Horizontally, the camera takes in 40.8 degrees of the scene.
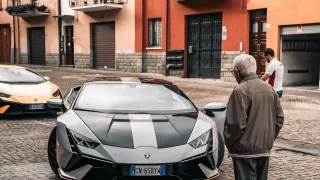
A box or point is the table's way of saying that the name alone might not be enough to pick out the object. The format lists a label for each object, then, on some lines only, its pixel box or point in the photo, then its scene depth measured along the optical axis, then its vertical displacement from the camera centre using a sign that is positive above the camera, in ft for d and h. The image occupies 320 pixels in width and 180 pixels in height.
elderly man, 12.51 -1.89
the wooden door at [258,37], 64.23 +2.75
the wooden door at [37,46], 103.71 +2.19
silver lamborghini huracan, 15.39 -3.16
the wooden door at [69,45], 96.68 +2.25
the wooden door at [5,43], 112.61 +3.10
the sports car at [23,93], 34.78 -3.15
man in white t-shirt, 29.14 -1.13
